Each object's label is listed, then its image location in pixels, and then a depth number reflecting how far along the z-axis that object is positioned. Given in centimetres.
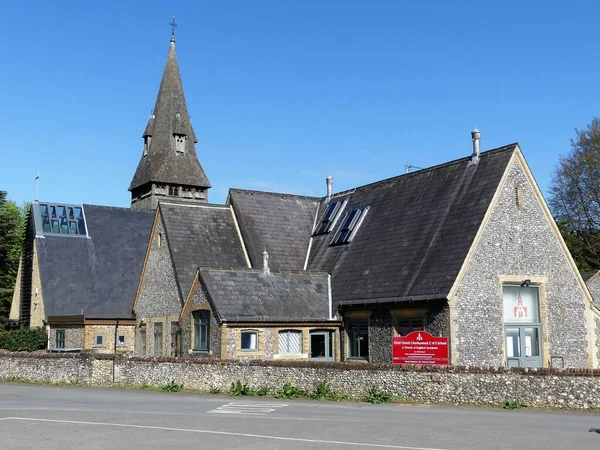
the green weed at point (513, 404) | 1955
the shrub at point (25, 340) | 4259
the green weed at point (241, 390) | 2431
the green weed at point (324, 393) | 2258
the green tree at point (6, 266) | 5706
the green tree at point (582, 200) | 5438
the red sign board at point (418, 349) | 2344
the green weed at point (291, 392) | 2322
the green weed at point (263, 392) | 2400
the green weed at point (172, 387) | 2647
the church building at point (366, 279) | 2766
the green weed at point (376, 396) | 2166
